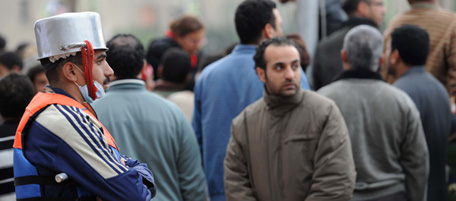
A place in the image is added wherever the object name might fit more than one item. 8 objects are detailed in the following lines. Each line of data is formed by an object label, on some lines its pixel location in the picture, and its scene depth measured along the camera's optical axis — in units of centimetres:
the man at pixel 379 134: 1020
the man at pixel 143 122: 942
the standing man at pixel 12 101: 931
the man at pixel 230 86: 1057
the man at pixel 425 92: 1143
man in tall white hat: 593
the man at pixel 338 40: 1387
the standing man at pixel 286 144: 890
